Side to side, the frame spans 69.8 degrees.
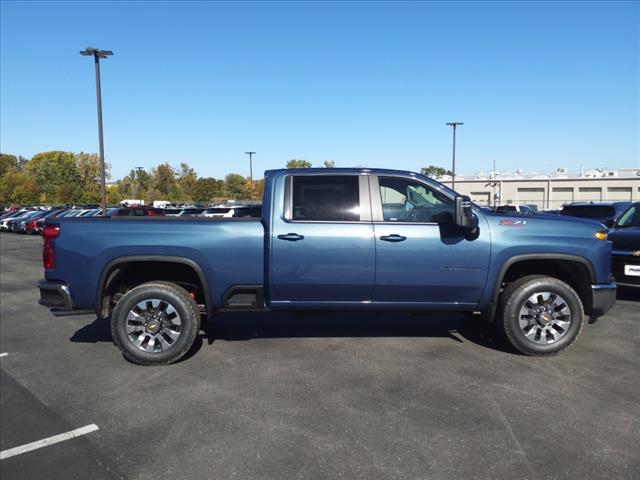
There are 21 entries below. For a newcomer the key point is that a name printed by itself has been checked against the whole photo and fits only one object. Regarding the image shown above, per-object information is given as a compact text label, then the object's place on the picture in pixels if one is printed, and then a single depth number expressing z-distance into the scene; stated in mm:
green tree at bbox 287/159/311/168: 113319
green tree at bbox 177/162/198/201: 86625
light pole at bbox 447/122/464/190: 44938
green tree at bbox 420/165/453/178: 139800
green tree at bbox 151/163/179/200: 95750
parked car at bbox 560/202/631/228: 10156
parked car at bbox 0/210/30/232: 30680
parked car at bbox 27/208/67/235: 27331
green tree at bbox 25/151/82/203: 73250
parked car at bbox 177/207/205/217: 14876
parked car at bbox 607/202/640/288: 6801
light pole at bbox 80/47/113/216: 20203
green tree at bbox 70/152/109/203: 75562
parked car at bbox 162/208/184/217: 21338
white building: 62156
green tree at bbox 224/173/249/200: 101062
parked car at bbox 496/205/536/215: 24648
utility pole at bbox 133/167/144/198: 90412
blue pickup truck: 4586
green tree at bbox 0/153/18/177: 96738
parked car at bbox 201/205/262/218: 16064
